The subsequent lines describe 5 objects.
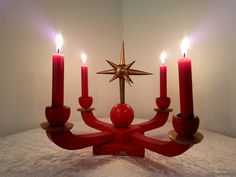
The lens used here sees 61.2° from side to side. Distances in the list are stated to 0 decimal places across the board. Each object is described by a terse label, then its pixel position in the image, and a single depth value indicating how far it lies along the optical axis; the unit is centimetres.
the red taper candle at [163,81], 66
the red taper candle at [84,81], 68
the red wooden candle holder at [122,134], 35
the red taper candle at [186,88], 35
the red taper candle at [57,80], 40
